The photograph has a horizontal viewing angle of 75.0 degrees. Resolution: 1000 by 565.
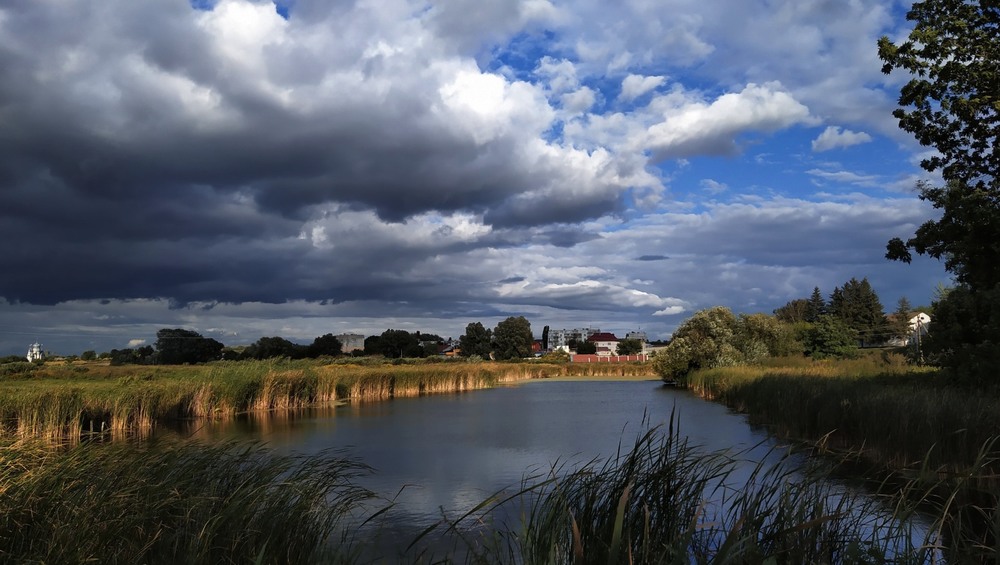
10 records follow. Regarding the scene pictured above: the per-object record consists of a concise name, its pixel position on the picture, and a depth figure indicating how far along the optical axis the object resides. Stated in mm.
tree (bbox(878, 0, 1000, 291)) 16266
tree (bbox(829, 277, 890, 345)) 86938
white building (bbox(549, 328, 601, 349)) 163412
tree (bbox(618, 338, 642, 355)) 117062
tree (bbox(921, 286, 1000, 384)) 13203
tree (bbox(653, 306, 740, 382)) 41938
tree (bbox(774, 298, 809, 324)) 105500
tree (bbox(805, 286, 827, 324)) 103062
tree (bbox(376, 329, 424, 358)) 94500
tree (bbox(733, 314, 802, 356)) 45031
